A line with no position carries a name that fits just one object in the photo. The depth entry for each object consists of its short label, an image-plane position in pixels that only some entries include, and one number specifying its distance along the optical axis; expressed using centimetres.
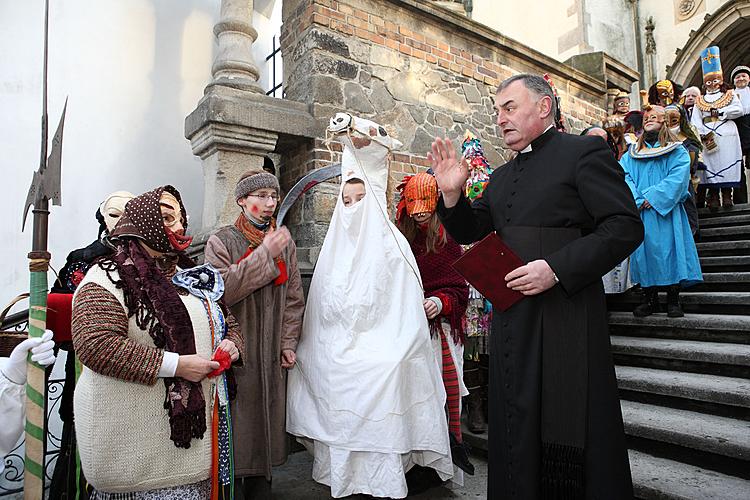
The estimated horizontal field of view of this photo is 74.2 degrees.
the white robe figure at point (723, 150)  600
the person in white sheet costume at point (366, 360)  238
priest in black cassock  173
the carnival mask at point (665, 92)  592
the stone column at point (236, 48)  453
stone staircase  262
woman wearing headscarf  169
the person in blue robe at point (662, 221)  414
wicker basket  252
